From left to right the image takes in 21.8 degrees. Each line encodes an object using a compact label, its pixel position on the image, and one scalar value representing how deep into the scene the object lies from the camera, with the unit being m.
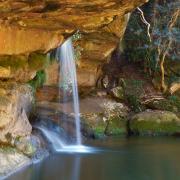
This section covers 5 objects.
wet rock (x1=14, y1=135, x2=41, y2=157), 11.57
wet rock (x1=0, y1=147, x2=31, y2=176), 10.16
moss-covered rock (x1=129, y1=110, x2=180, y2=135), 17.70
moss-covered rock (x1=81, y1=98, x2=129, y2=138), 17.44
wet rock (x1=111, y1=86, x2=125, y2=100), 19.88
